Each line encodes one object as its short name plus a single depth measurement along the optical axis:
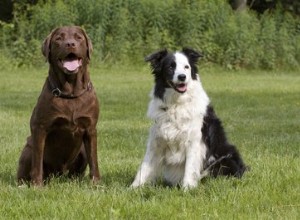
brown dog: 11.12
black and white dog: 11.62
